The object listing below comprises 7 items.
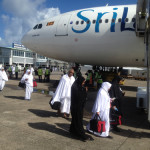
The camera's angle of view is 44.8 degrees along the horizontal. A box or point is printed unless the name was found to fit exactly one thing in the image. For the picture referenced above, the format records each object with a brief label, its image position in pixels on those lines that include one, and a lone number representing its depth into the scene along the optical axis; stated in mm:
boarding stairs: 6654
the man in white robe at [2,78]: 12312
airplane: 11242
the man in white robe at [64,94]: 6305
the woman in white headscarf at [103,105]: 4887
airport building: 74812
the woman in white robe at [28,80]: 9552
